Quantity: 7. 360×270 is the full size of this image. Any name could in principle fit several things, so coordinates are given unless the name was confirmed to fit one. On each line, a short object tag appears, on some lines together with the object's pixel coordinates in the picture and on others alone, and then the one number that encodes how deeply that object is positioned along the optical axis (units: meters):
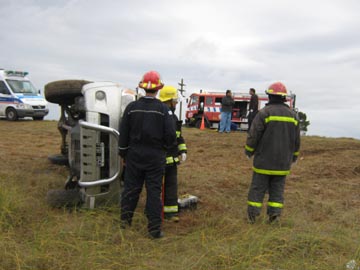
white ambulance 16.59
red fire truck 21.17
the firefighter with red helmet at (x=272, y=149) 4.01
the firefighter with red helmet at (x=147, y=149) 3.57
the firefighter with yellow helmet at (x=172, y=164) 4.17
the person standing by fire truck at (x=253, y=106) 13.24
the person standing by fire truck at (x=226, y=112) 13.92
